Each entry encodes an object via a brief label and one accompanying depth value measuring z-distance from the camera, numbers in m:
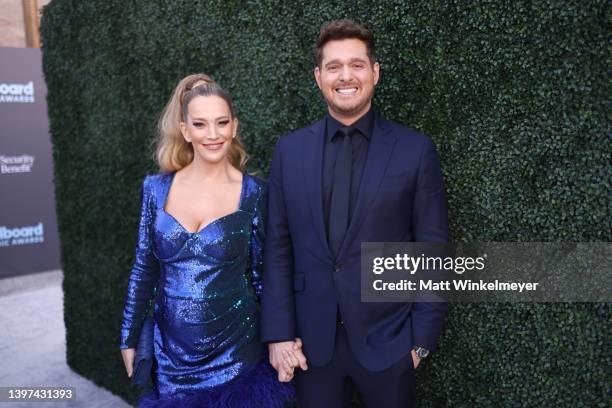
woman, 2.30
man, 2.12
